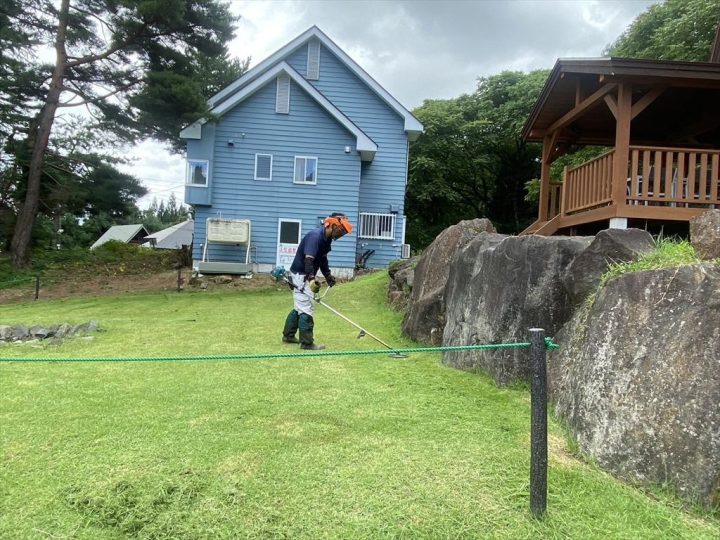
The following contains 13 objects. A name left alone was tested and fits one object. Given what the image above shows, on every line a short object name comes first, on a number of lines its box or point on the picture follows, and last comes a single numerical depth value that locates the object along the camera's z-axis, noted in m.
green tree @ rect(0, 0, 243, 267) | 15.20
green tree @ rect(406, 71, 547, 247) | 28.78
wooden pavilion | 7.57
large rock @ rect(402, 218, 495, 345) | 7.02
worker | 6.26
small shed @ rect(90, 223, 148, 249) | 52.81
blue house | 16.59
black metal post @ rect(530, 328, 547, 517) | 2.42
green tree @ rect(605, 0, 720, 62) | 15.01
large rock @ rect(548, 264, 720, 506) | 2.59
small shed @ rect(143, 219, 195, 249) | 43.59
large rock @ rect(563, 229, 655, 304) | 3.92
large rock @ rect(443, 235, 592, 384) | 4.48
